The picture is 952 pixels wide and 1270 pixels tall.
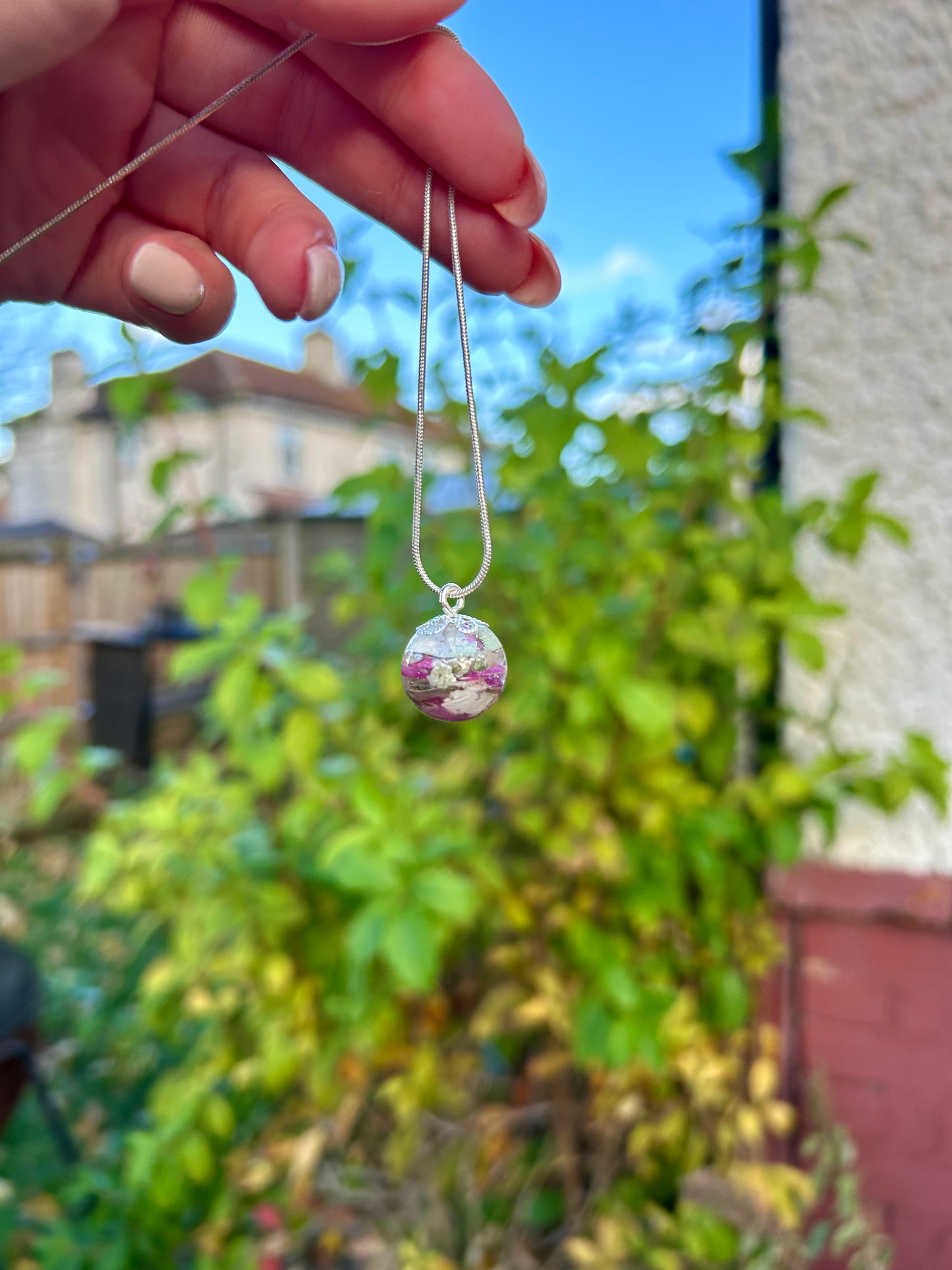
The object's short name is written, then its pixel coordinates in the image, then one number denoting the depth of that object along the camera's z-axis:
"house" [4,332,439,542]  9.18
